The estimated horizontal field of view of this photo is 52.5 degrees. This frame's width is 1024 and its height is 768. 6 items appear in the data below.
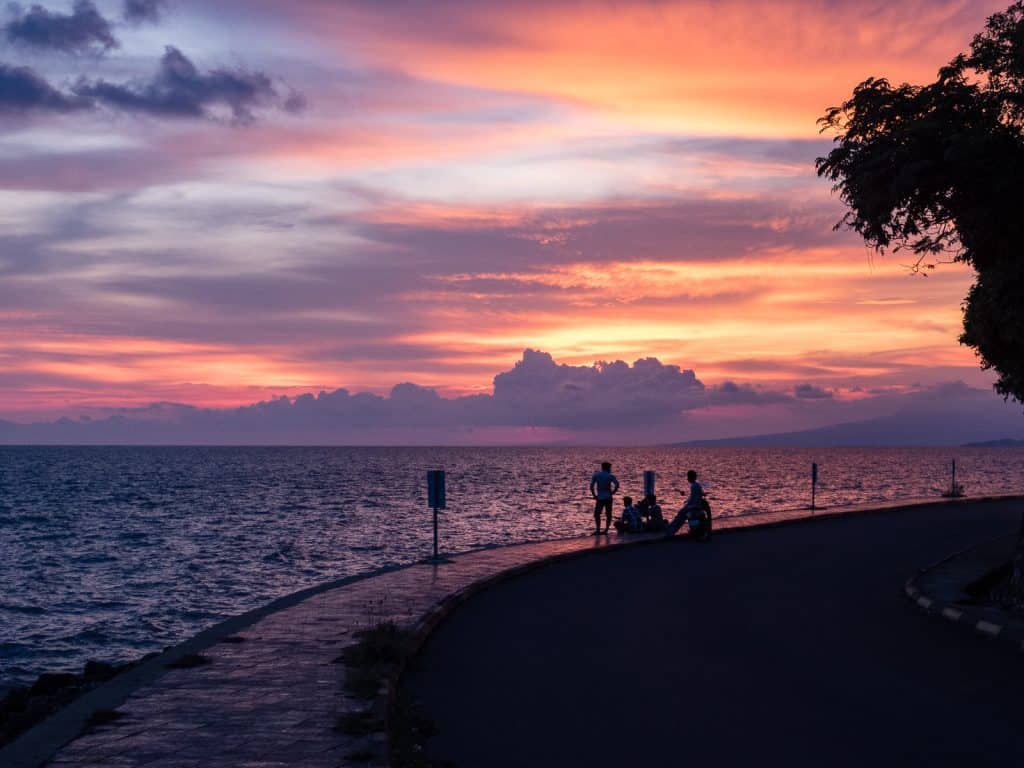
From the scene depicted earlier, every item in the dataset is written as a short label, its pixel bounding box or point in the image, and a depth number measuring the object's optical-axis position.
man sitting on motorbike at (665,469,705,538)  26.29
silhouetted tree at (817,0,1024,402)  14.43
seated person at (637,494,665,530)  28.03
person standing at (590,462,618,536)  26.22
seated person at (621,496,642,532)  27.48
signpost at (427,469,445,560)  20.81
